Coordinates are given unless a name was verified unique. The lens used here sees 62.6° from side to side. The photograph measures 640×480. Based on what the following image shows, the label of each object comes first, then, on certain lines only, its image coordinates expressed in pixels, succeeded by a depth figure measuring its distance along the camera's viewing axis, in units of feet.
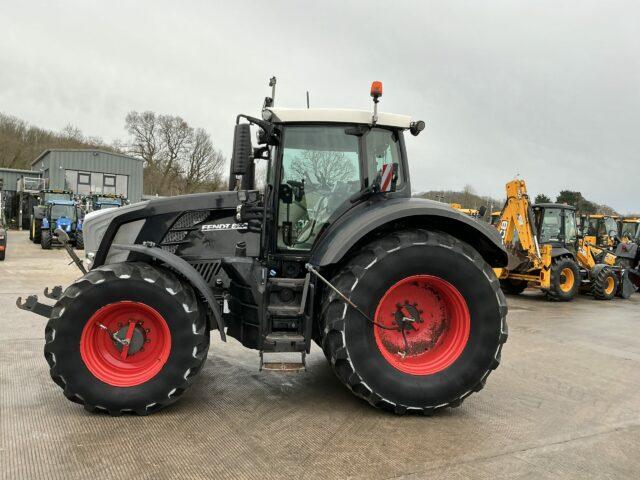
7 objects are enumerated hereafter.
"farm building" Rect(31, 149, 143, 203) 111.34
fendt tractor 12.03
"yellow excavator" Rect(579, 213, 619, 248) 56.13
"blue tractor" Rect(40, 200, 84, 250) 63.98
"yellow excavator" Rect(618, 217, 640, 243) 59.11
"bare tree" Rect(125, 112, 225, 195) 142.20
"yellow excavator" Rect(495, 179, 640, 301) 38.19
